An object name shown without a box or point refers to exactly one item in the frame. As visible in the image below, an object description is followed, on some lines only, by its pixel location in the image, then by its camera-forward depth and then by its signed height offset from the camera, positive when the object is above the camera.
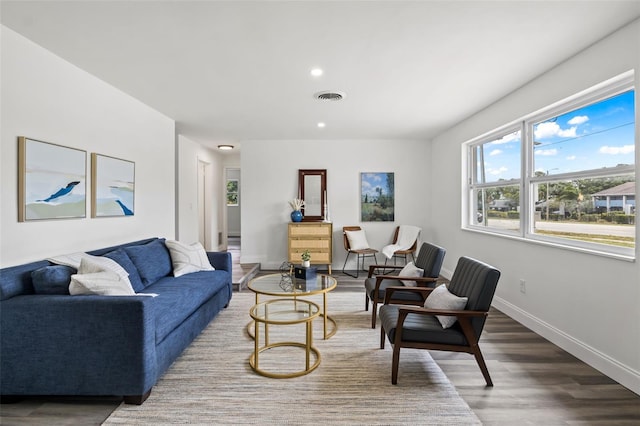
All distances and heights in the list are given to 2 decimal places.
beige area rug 1.88 -1.23
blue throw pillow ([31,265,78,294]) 2.09 -0.47
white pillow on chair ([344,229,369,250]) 5.70 -0.52
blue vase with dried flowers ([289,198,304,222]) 5.84 +0.06
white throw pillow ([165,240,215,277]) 3.46 -0.54
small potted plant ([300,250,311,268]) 3.38 -0.53
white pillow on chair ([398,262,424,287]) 3.13 -0.62
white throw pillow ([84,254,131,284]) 2.38 -0.42
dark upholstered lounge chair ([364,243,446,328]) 3.01 -0.72
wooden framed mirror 6.09 +0.38
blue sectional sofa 1.91 -0.82
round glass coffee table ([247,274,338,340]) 2.70 -0.69
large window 2.41 +0.36
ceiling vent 3.54 +1.34
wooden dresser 5.61 -0.53
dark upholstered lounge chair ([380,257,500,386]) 2.14 -0.82
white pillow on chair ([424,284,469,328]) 2.23 -0.68
